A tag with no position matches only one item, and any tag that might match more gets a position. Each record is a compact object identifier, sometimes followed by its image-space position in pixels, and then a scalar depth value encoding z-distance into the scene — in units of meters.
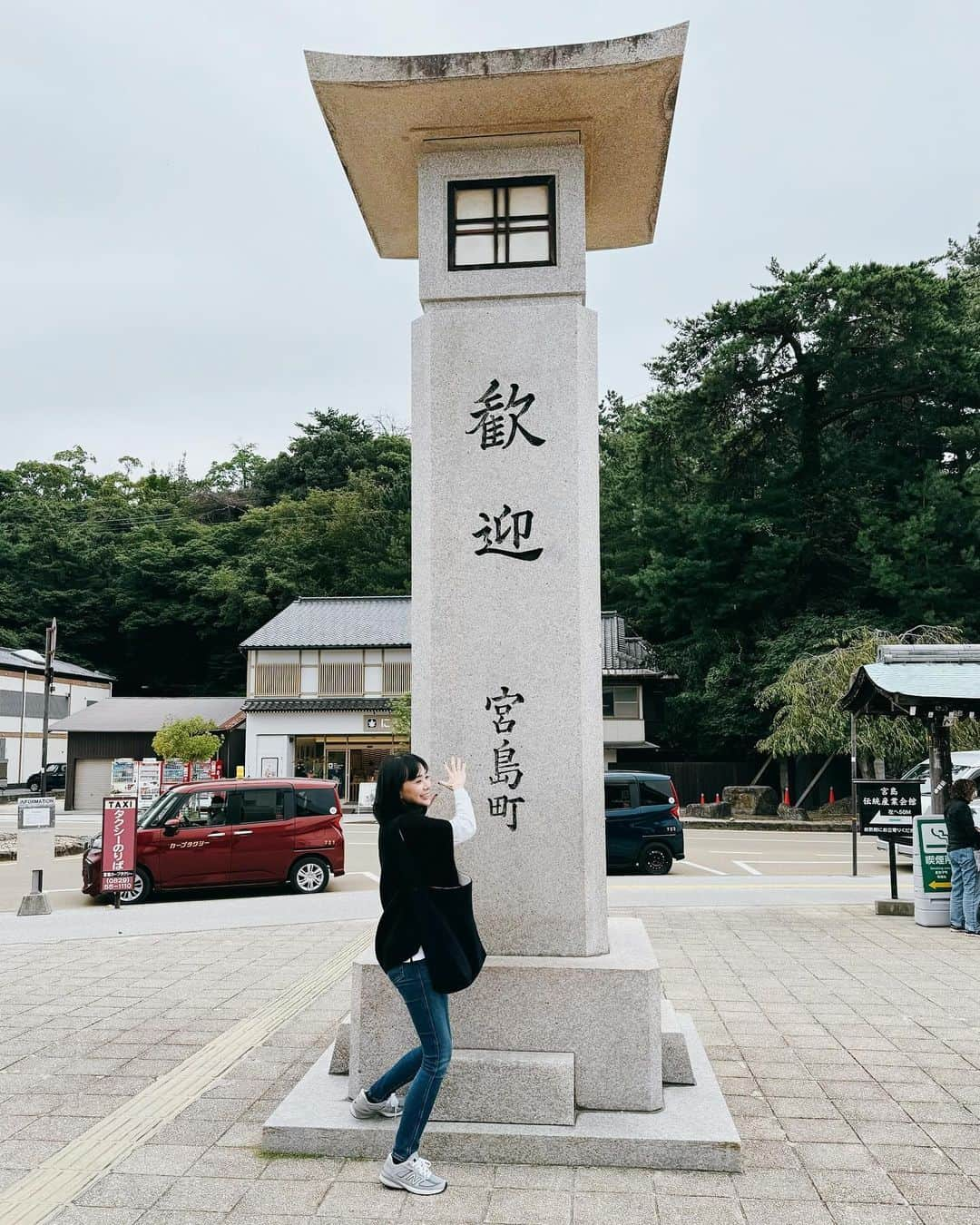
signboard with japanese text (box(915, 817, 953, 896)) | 10.93
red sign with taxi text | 12.56
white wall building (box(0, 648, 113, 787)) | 42.62
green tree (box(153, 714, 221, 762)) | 31.19
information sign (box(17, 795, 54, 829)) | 11.89
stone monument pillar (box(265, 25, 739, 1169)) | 4.55
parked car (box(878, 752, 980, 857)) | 15.41
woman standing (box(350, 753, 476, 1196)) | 3.97
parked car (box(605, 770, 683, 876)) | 15.83
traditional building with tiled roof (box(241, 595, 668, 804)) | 35.09
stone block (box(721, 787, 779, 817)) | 28.94
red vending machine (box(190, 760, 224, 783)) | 27.84
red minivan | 13.38
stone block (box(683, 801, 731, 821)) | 29.27
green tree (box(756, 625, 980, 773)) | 26.73
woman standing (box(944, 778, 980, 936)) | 10.18
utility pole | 24.09
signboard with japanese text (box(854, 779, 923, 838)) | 13.45
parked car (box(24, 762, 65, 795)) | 41.12
